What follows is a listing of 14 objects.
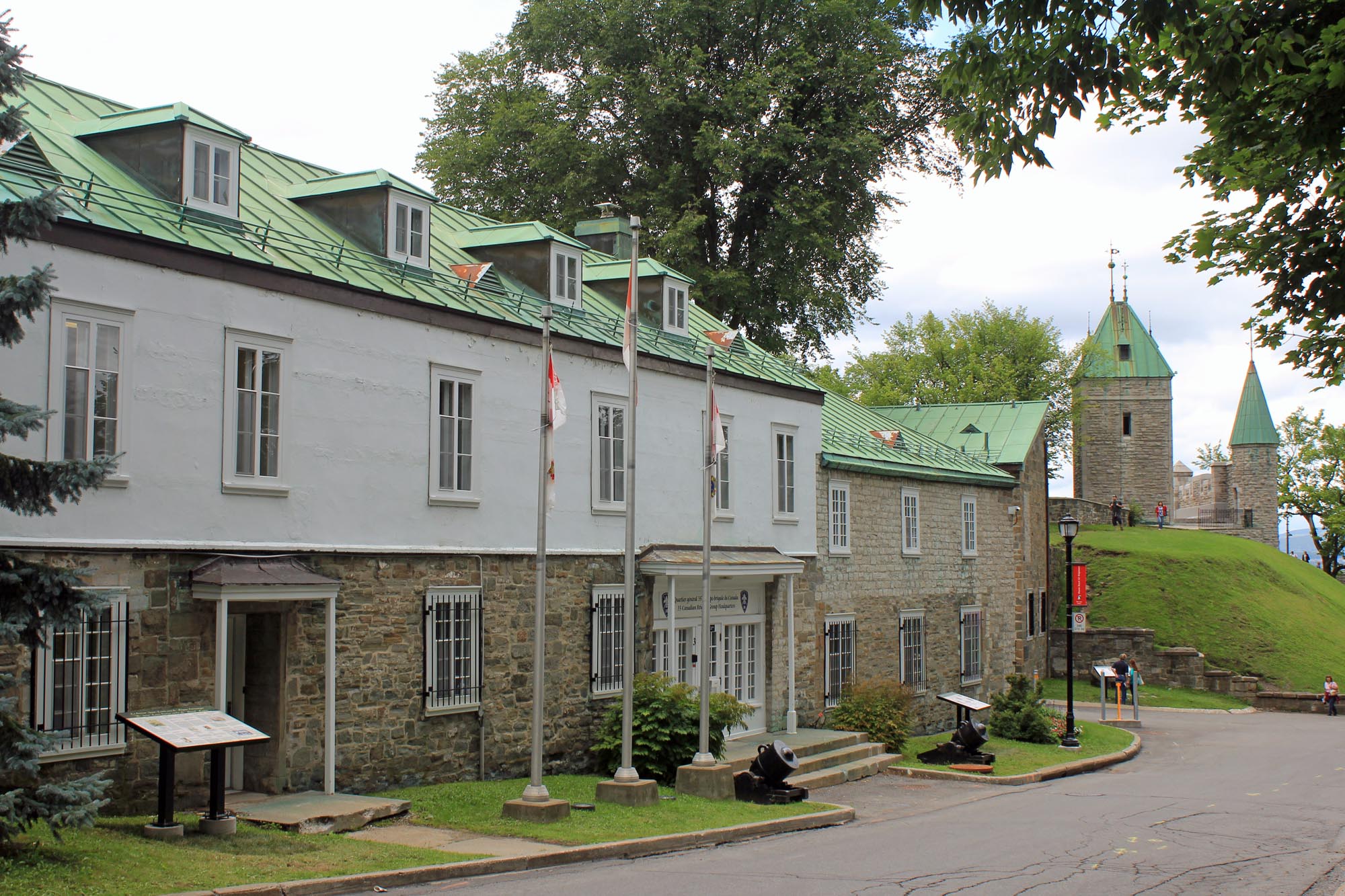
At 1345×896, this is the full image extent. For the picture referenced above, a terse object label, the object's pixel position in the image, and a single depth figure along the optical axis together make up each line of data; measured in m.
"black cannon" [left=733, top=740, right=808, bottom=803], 17.70
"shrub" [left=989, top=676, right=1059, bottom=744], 27.97
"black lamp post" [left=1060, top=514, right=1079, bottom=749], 27.11
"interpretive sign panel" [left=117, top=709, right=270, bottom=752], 11.55
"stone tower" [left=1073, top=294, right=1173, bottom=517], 77.31
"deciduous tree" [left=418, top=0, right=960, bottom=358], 34.78
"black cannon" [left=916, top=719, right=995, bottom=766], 23.70
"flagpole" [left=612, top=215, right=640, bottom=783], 16.33
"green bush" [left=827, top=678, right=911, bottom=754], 24.69
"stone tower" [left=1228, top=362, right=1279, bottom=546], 81.88
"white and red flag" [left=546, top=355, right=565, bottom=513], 15.27
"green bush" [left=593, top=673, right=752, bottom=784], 18.59
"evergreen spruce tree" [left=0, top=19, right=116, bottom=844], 9.47
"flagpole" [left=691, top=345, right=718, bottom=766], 17.70
